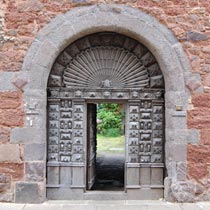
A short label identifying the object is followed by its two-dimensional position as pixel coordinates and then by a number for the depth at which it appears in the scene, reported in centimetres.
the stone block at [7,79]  494
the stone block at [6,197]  489
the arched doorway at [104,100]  520
